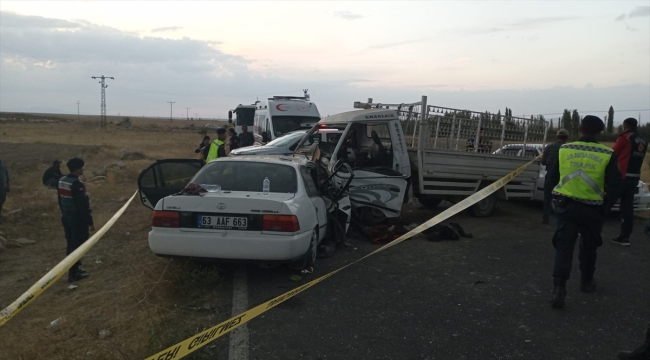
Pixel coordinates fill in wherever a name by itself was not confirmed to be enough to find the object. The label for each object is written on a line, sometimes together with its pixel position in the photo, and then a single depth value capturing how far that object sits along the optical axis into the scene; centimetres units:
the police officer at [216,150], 1165
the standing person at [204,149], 1256
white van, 1862
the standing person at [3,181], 983
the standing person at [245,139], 1759
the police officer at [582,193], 517
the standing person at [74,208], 723
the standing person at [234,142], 1776
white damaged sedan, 577
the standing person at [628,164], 775
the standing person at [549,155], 940
